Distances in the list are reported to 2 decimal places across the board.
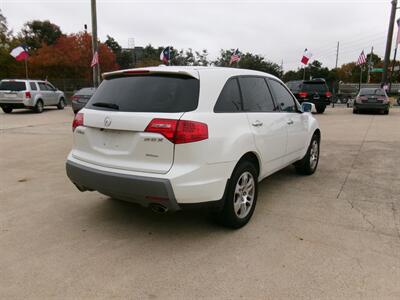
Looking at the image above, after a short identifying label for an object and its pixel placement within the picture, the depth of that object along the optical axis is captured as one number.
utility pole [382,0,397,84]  23.73
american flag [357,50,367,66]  25.90
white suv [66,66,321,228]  3.02
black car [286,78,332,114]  17.61
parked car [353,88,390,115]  17.17
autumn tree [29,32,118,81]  34.03
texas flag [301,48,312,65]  23.86
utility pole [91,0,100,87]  18.53
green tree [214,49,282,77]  46.78
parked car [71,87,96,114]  15.49
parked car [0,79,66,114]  16.45
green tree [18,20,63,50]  52.32
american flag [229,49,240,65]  22.68
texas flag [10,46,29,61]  21.67
